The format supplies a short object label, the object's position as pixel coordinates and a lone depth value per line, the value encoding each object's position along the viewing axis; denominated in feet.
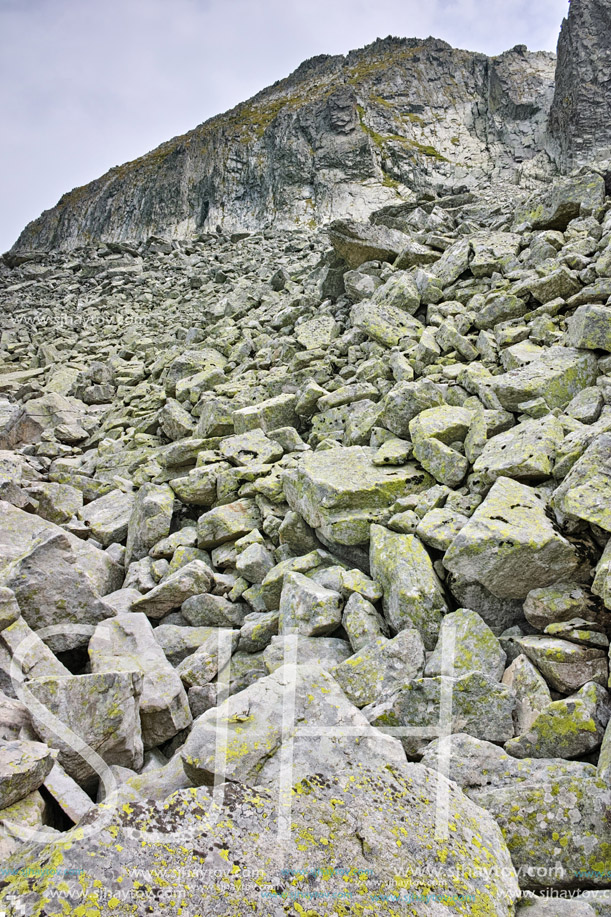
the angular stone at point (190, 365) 53.62
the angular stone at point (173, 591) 24.64
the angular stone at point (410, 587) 19.80
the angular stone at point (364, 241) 53.93
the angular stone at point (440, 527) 20.99
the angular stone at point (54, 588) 20.81
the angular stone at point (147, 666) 17.70
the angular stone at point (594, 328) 27.76
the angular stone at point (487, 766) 13.31
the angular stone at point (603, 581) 16.25
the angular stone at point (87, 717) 15.17
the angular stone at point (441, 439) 25.22
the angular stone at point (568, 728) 13.98
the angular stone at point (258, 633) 22.11
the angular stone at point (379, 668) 17.31
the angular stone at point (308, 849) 9.36
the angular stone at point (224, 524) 28.84
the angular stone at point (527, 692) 15.29
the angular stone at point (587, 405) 24.48
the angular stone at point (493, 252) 42.19
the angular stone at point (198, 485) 32.71
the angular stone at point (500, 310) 36.37
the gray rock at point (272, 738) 12.92
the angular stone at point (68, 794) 13.52
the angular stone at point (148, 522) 30.73
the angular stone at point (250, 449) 34.32
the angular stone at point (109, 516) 33.22
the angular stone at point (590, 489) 17.97
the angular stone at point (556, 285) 35.32
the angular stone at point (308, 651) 19.44
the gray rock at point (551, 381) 27.25
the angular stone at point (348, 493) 24.72
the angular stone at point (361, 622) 19.75
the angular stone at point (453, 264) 43.78
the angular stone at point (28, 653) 17.78
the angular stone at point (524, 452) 22.04
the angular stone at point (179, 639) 22.66
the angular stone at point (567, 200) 43.86
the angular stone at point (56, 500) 34.01
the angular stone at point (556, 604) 17.34
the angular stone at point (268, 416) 38.09
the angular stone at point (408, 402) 29.60
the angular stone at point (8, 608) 18.58
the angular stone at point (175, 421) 44.72
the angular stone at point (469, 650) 17.42
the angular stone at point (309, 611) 20.48
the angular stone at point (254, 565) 25.72
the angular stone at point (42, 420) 51.47
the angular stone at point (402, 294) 43.09
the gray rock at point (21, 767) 12.37
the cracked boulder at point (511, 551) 18.38
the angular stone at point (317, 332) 48.16
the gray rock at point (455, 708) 15.34
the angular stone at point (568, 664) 15.60
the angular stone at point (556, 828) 11.62
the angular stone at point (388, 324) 39.81
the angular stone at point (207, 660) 20.22
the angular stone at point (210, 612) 24.27
